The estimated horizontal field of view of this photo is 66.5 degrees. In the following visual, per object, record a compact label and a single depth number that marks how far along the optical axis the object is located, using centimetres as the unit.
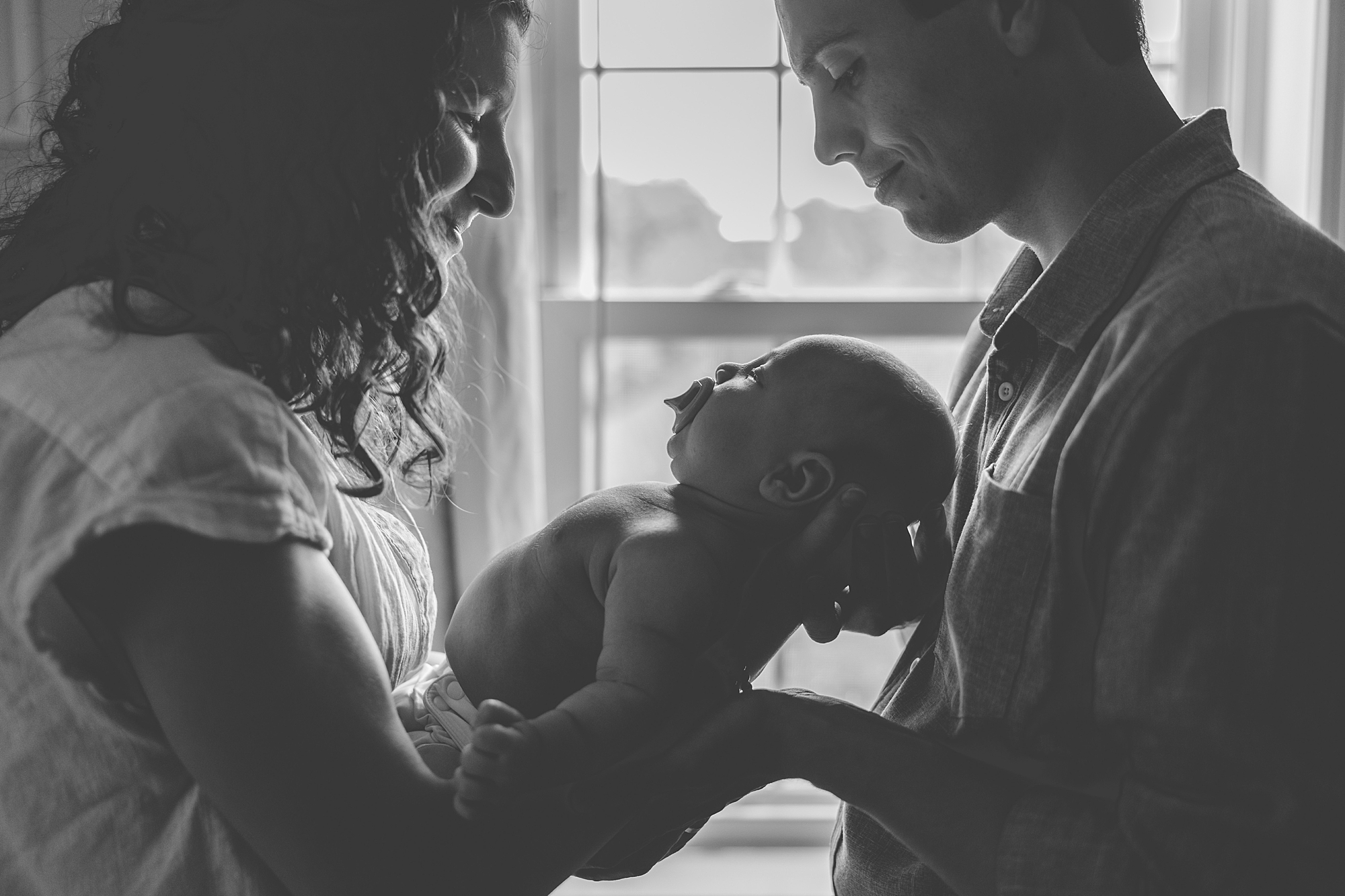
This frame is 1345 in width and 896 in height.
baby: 108
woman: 78
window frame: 244
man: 86
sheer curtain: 220
